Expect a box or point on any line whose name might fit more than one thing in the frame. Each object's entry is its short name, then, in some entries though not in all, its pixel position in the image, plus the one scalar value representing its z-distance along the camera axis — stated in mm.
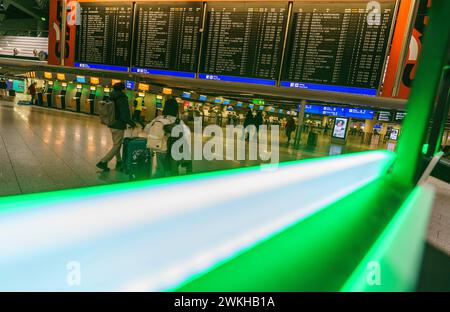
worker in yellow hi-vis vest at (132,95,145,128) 18012
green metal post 3289
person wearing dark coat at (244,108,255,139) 9531
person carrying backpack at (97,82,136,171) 4586
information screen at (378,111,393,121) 16794
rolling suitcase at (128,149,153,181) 4199
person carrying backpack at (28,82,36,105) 17267
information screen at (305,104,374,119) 8867
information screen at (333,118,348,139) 12922
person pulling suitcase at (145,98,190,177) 3857
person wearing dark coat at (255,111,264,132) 9461
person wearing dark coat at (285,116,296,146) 13180
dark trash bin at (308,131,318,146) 12523
